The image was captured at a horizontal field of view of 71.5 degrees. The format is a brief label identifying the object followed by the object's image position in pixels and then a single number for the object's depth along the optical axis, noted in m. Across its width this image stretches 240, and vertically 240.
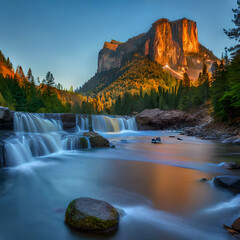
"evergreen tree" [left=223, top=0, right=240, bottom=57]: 15.32
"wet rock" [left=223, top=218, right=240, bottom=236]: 2.81
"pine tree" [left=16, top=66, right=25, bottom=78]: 122.56
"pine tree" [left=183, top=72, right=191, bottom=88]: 68.61
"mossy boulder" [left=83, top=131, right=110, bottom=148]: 13.44
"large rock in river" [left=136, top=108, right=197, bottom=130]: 37.81
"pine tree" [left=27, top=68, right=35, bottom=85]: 96.28
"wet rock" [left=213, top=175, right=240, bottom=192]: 4.76
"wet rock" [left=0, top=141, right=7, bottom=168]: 7.65
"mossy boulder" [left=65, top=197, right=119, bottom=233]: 2.98
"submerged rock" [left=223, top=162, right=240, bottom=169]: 7.46
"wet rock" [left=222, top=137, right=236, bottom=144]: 15.72
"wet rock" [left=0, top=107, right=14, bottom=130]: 14.48
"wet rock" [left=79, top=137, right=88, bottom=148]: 12.83
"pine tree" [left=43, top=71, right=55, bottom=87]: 64.19
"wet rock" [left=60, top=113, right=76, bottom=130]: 23.93
